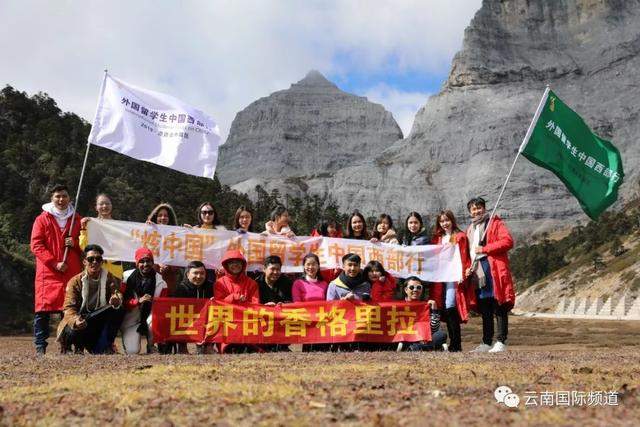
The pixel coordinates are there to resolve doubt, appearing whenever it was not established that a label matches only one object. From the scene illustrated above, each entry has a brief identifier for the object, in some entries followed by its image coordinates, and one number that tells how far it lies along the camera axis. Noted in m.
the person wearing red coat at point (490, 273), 9.77
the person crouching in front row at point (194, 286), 9.62
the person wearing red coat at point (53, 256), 9.12
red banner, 9.32
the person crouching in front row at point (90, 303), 8.62
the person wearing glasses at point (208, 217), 10.73
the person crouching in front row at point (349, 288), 9.83
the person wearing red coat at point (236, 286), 9.48
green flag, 11.10
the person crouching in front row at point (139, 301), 9.23
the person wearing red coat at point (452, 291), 10.14
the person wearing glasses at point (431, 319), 10.13
